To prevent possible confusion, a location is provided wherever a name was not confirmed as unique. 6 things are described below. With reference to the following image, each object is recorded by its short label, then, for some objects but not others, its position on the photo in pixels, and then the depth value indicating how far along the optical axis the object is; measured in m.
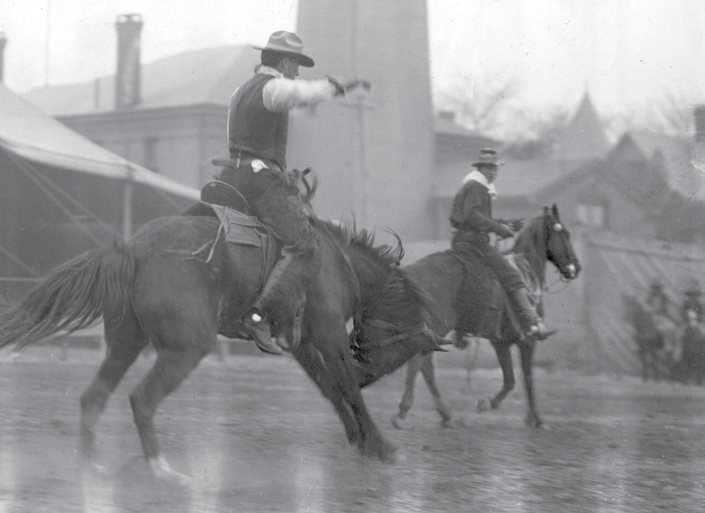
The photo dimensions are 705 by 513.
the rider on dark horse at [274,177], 7.51
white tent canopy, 16.91
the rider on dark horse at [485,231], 10.65
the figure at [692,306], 21.73
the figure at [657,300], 21.88
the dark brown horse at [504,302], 10.43
